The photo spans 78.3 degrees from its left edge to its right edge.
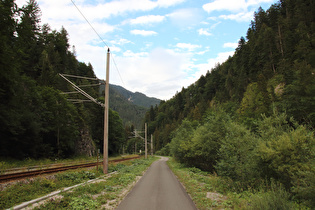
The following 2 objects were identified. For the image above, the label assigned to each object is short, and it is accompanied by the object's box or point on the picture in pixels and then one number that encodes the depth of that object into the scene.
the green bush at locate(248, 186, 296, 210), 6.37
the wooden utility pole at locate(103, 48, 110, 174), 16.89
